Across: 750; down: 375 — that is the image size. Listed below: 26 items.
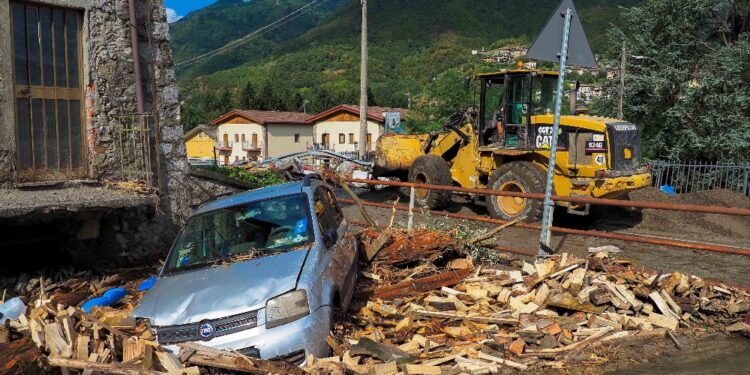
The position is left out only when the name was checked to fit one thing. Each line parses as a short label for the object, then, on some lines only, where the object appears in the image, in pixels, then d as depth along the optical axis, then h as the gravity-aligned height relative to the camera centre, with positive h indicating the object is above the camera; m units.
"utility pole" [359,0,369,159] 23.80 +1.77
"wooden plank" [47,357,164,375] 4.70 -1.82
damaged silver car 5.07 -1.31
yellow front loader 12.40 -0.26
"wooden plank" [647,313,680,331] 6.05 -1.76
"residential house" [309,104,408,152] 52.97 +0.67
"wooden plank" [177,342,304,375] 4.75 -1.78
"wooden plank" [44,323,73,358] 5.07 -1.79
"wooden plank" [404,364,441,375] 4.94 -1.87
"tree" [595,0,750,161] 22.00 +2.45
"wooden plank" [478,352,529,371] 5.32 -1.93
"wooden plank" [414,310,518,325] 6.24 -1.84
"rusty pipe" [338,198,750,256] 6.40 -1.14
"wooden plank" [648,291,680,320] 6.27 -1.67
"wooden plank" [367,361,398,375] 4.89 -1.85
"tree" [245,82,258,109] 70.25 +4.04
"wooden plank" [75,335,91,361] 5.02 -1.79
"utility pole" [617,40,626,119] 22.33 +2.12
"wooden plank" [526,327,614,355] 5.59 -1.88
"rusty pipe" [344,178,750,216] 6.36 -0.72
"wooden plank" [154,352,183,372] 4.76 -1.80
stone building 8.00 +0.04
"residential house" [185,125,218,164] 57.70 -0.64
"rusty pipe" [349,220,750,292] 6.61 -1.51
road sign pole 7.00 -0.15
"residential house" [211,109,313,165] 54.28 +0.10
